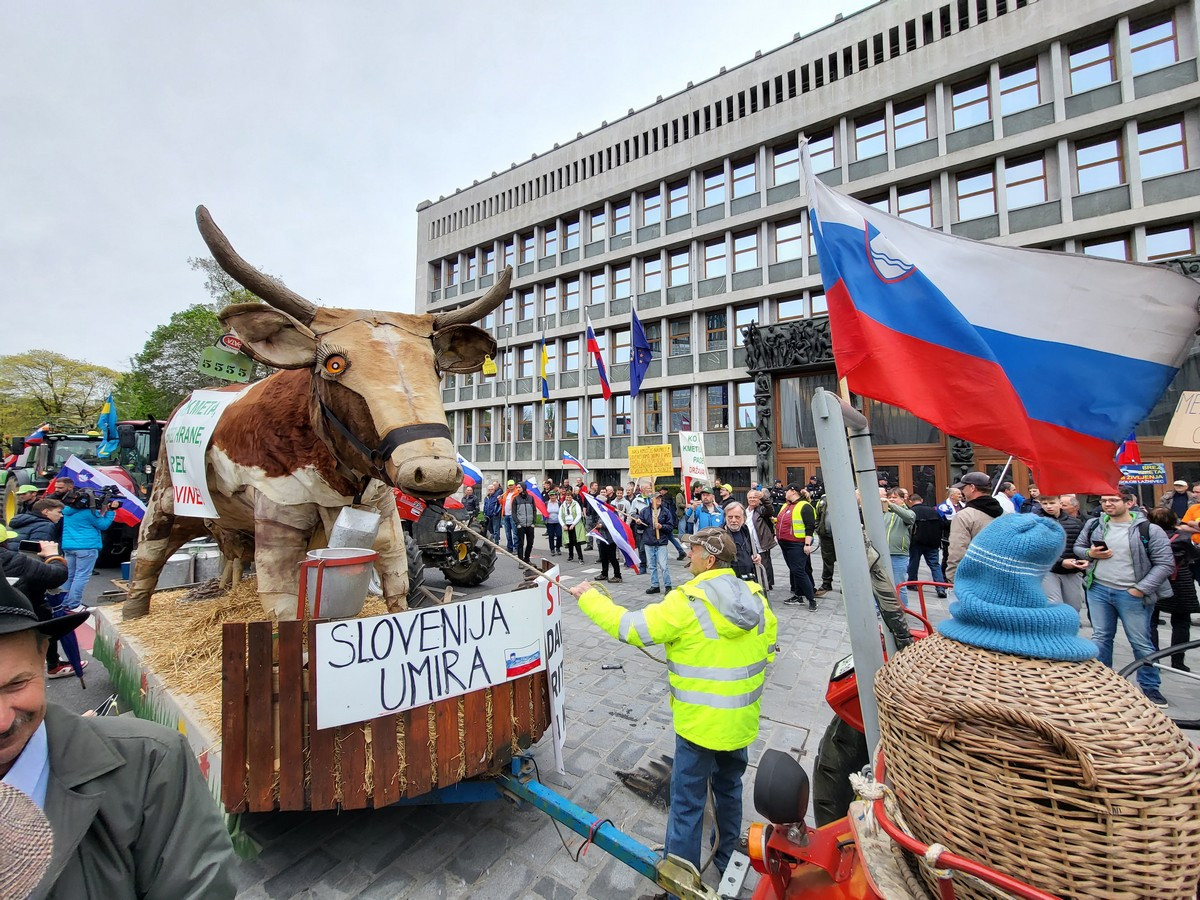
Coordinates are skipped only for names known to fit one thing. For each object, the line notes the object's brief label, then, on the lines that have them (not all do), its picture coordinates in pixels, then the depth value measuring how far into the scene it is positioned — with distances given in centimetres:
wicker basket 83
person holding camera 620
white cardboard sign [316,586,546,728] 202
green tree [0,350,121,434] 3603
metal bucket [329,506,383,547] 255
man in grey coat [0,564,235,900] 104
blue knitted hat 107
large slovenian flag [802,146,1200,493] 188
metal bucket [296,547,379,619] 223
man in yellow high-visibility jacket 226
